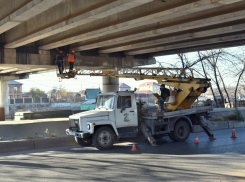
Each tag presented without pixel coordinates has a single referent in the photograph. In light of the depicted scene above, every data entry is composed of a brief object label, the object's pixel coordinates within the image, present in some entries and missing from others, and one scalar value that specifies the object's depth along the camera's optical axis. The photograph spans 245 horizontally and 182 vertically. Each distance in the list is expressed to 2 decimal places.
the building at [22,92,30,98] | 118.00
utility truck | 11.58
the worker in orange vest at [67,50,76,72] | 16.44
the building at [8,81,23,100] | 104.56
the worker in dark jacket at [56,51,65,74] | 16.67
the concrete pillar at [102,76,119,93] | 25.70
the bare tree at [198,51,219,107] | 27.83
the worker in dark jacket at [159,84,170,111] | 13.95
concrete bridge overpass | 9.73
